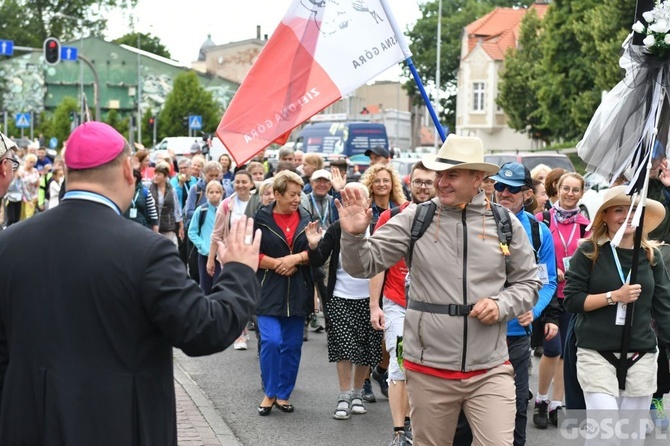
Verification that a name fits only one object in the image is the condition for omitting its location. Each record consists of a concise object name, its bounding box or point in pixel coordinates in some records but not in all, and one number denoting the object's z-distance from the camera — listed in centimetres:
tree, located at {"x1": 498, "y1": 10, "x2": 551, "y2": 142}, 6481
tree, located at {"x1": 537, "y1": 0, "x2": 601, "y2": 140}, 4947
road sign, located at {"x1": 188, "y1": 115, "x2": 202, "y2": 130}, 4878
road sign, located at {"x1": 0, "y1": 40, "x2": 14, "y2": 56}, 4250
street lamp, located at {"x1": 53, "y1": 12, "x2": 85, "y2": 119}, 9039
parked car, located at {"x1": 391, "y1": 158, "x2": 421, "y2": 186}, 3089
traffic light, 3603
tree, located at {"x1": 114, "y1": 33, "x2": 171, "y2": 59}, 11836
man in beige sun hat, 530
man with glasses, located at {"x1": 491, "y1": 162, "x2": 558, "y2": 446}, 671
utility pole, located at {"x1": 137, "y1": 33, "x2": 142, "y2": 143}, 6872
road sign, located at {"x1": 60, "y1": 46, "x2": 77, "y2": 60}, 4175
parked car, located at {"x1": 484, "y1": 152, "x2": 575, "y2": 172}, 2497
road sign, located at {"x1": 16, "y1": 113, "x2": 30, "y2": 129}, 5841
